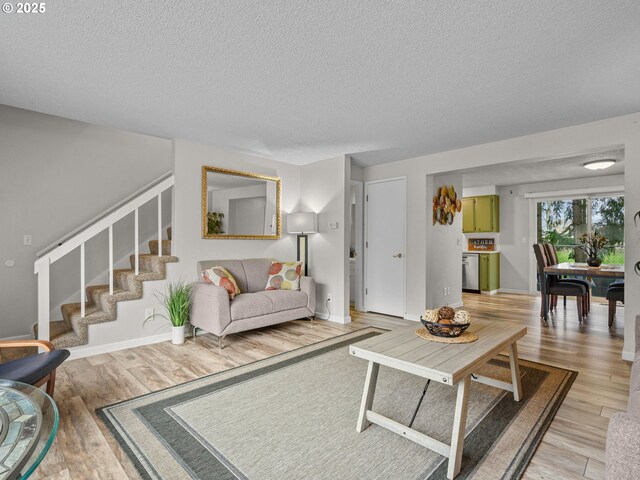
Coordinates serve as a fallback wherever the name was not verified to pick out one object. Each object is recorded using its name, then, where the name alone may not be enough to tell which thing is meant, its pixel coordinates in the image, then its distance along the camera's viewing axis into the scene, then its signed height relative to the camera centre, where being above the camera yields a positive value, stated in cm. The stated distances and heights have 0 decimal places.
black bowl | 207 -54
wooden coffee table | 160 -62
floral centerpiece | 445 -9
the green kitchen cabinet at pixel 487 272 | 704 -64
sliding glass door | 612 +34
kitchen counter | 736 -21
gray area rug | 162 -109
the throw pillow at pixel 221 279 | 370 -42
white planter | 358 -100
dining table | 401 -38
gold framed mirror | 419 +49
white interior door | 489 -8
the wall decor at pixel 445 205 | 499 +55
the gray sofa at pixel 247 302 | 346 -68
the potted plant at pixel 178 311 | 356 -74
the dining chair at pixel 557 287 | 464 -64
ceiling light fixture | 458 +108
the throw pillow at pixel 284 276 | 429 -45
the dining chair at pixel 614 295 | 408 -66
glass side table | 88 -58
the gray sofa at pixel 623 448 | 87 -55
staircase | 300 -48
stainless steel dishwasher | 712 -66
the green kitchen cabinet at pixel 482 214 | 721 +61
